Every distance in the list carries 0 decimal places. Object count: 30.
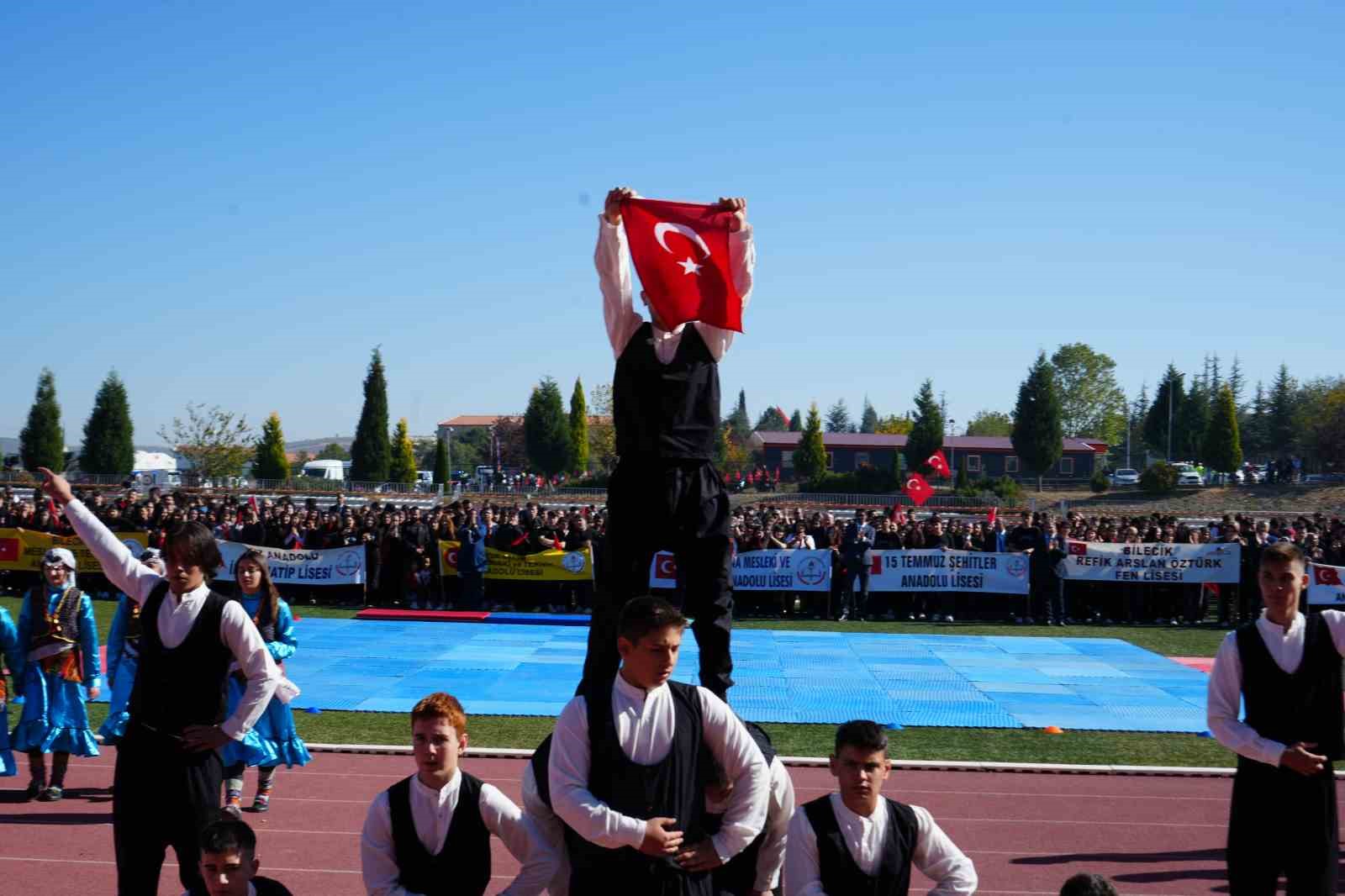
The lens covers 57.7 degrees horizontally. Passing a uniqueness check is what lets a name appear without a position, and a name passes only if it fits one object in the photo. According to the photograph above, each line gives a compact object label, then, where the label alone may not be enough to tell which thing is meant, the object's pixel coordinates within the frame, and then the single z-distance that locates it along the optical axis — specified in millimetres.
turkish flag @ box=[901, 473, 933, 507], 34000
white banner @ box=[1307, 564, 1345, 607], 18125
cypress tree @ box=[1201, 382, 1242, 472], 58562
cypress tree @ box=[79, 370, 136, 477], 54281
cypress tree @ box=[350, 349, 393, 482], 60688
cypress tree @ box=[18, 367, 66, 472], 53938
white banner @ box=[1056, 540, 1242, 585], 19250
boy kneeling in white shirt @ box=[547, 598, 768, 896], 3533
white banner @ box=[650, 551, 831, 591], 19656
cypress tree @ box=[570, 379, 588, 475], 68125
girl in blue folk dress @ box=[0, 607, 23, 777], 8000
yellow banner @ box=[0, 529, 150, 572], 20562
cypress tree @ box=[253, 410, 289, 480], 58312
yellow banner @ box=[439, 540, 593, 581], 19922
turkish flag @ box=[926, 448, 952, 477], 42719
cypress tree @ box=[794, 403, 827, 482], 66062
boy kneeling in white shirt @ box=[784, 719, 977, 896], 3893
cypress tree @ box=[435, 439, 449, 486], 61084
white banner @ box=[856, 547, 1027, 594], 19547
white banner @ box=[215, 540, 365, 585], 20062
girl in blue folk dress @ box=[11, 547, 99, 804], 8219
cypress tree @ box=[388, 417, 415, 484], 62750
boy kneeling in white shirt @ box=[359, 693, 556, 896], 3920
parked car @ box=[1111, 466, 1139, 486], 67738
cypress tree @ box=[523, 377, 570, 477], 66500
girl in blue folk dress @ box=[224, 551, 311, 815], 7734
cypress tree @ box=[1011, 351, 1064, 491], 65625
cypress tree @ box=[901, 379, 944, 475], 65312
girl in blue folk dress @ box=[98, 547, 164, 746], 8445
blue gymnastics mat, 11594
